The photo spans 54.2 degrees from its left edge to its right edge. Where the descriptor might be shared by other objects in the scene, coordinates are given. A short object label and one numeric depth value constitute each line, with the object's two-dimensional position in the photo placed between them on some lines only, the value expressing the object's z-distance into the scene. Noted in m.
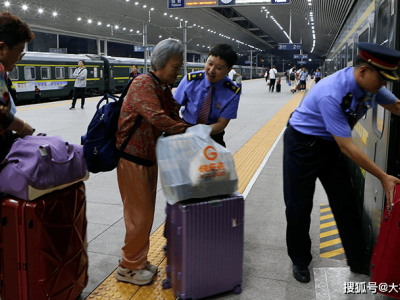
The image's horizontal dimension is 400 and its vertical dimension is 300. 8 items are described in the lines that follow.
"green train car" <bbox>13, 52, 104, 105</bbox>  16.59
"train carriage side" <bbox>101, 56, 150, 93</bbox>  23.35
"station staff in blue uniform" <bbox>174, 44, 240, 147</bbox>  2.90
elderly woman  2.29
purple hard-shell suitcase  2.23
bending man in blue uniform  2.16
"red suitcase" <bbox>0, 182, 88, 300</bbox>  2.01
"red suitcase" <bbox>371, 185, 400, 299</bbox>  2.04
